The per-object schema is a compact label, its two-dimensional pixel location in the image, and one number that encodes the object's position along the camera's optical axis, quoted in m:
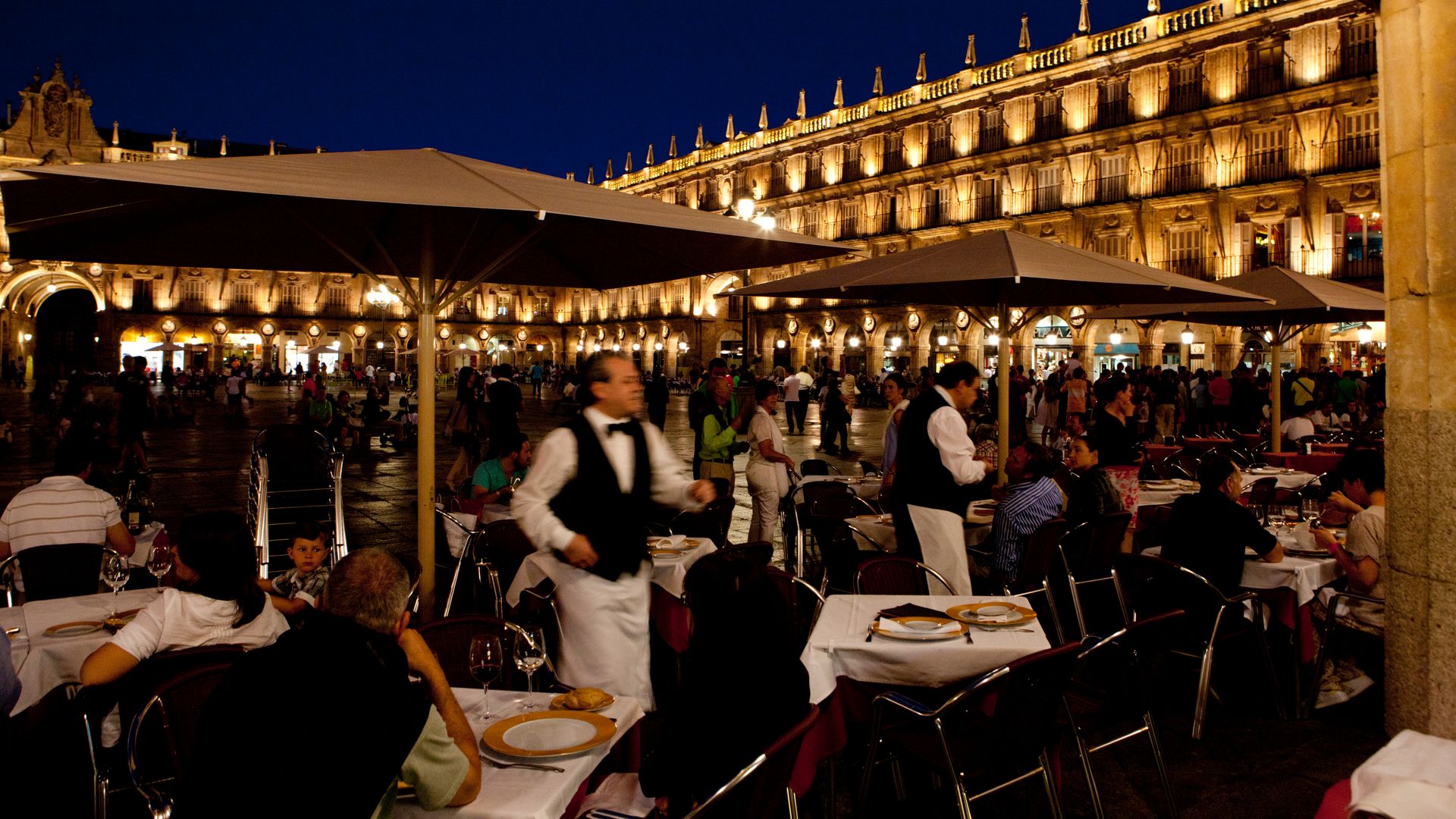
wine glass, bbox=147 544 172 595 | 3.85
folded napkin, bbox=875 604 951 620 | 3.43
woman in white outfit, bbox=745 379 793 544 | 6.73
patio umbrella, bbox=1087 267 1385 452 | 8.41
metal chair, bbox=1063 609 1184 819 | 2.96
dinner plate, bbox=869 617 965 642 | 3.22
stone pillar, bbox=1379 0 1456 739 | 2.55
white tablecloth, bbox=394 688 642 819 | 2.01
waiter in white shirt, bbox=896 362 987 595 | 4.55
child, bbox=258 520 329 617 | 3.60
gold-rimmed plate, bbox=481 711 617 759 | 2.26
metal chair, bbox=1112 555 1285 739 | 3.98
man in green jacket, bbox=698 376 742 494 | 6.86
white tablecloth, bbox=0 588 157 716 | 3.10
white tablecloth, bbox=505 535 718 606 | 4.09
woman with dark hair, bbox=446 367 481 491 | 9.47
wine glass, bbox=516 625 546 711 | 2.62
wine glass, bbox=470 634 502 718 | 2.46
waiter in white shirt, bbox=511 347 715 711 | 3.08
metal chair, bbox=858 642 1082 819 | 2.62
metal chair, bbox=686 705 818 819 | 2.08
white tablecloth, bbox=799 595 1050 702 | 3.15
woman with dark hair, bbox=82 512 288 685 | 2.72
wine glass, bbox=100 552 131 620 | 3.71
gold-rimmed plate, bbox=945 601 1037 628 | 3.45
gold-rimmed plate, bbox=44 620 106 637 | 3.26
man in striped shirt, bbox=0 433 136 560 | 4.22
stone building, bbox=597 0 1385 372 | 22.92
